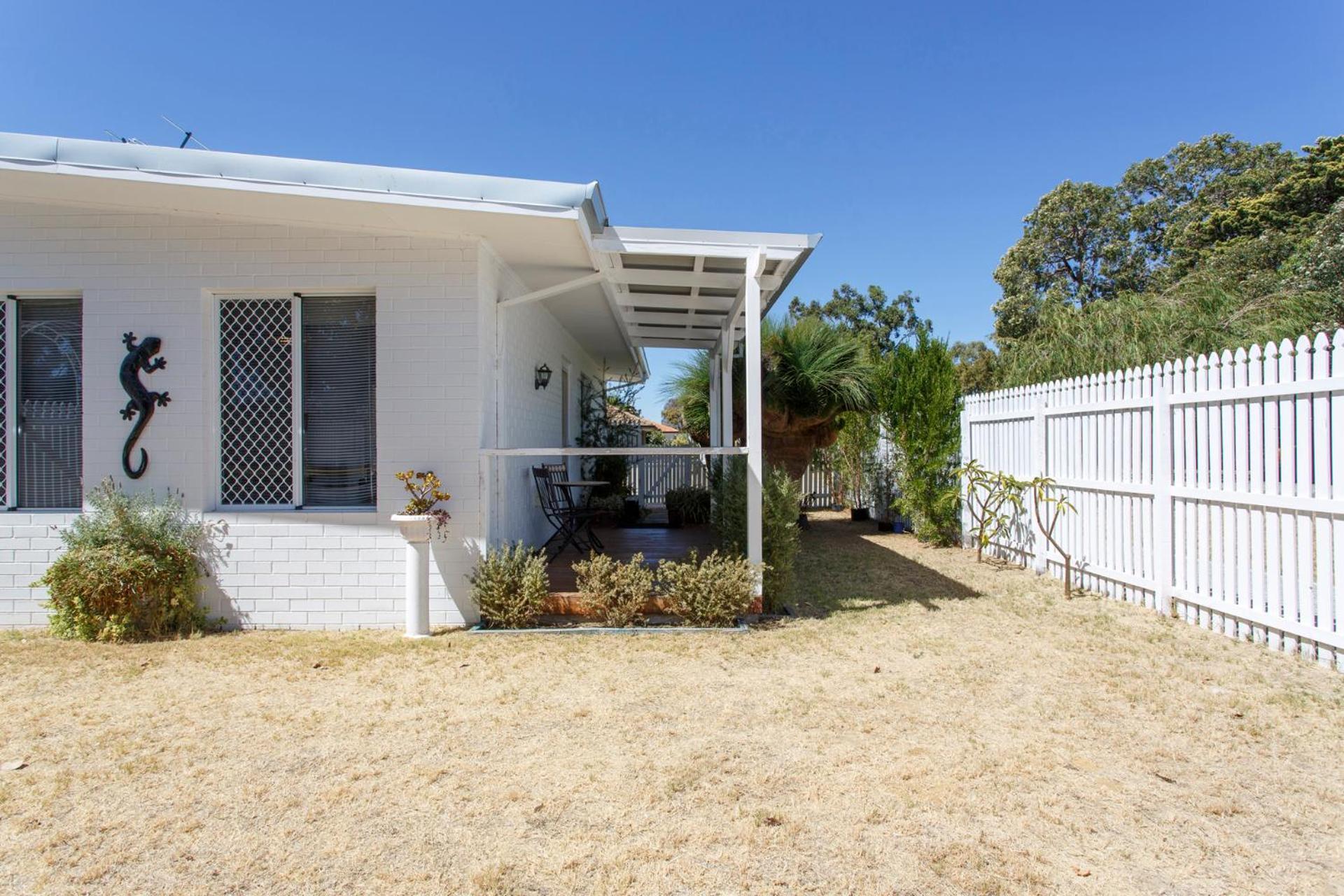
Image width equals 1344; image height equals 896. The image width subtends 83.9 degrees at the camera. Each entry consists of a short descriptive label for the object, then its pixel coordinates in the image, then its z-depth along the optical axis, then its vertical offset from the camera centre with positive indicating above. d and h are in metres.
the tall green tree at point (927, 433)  9.90 +0.28
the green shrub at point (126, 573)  4.98 -0.80
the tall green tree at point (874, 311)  35.38 +6.80
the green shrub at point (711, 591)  5.28 -0.98
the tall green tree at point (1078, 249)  27.41 +7.57
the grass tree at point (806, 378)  10.10 +1.02
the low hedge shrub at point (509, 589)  5.23 -0.96
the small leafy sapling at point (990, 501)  8.05 -0.55
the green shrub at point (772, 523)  5.71 -0.54
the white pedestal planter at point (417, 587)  5.07 -0.91
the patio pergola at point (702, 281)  5.38 +1.48
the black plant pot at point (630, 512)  11.60 -0.92
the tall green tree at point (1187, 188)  24.34 +9.35
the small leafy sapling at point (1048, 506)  6.97 -0.51
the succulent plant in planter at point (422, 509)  5.00 -0.38
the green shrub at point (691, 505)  11.03 -0.76
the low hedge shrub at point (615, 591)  5.29 -0.98
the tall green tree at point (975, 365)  23.84 +3.09
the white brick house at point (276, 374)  5.34 +0.59
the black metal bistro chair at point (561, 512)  6.96 -0.56
